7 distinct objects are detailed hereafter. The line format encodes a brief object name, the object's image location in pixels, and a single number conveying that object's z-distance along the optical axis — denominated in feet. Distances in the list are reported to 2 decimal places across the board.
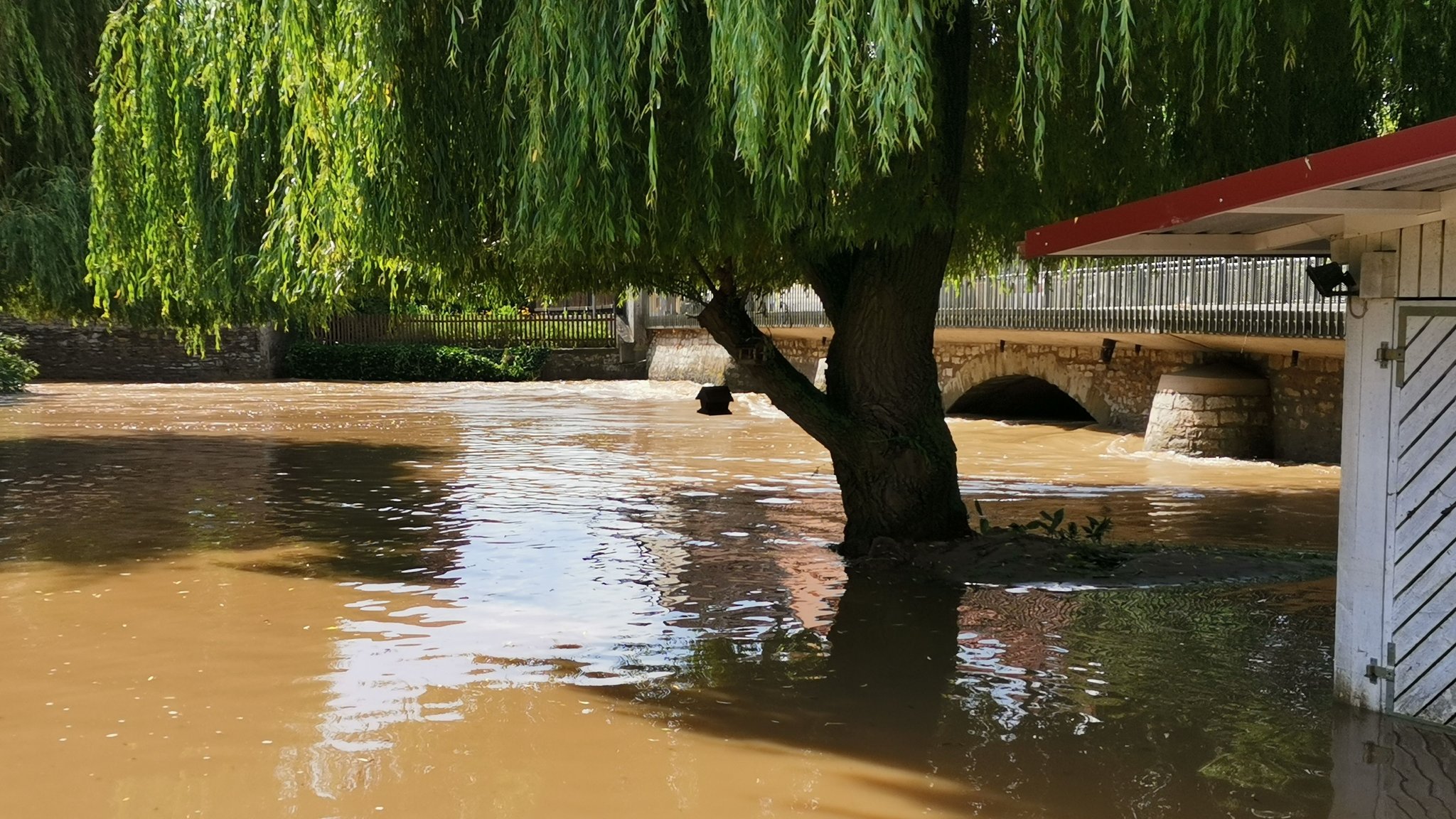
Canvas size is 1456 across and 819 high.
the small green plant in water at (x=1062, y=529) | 31.94
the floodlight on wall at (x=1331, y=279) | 18.81
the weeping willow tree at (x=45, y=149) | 41.11
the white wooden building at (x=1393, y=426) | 17.74
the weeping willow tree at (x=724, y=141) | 21.26
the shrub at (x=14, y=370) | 88.63
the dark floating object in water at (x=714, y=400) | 61.16
